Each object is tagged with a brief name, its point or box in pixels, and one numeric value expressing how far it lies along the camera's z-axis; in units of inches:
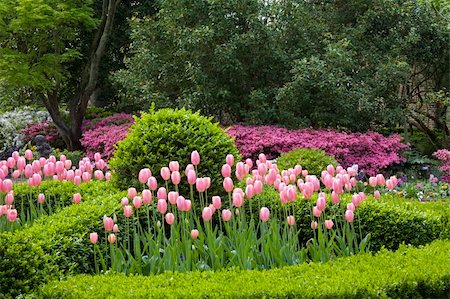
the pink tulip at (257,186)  156.9
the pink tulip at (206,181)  157.8
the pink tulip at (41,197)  187.3
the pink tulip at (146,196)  153.9
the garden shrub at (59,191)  235.8
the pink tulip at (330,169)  182.1
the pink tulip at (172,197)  155.9
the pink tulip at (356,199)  162.9
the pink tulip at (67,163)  209.6
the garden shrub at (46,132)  563.2
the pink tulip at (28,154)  219.2
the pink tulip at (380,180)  175.9
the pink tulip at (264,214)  153.1
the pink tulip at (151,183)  160.6
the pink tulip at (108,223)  149.2
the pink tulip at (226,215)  154.0
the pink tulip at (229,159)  180.7
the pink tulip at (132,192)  161.3
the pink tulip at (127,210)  152.6
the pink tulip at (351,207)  162.4
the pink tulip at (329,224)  159.0
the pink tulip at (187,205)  149.9
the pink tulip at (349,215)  158.2
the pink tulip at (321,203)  153.9
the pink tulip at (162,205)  151.2
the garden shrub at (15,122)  531.8
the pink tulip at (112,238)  152.7
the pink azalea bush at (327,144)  405.4
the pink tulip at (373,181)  177.5
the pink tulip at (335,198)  161.2
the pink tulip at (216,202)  153.3
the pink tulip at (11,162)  201.7
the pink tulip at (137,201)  156.8
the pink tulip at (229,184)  159.8
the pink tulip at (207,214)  148.7
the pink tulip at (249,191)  156.0
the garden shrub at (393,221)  188.7
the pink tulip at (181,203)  149.9
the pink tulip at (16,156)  209.3
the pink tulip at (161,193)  154.1
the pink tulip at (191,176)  159.6
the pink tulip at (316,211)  154.7
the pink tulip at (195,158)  174.2
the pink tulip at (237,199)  150.6
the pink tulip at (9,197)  172.4
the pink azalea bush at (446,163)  412.0
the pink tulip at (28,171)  186.5
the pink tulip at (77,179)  200.2
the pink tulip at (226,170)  164.7
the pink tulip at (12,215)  163.6
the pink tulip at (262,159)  188.1
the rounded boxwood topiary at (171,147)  214.1
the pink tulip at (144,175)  164.7
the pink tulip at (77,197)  182.5
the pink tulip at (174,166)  169.8
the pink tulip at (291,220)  156.7
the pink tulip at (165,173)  167.0
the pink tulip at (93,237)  152.7
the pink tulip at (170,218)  150.2
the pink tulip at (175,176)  160.2
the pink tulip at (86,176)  200.8
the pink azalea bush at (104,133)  455.2
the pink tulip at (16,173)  208.7
